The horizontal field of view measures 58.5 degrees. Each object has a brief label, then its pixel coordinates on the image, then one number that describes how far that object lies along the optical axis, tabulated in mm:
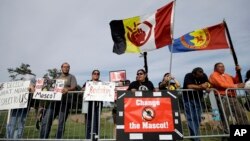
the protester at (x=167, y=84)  6850
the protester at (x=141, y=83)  6109
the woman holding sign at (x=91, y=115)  5824
